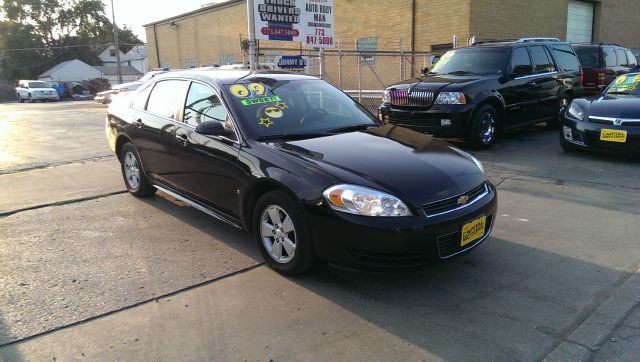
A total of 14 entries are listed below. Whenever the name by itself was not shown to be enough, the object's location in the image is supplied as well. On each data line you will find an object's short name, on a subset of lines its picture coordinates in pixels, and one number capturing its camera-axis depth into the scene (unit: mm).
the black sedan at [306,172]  3311
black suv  8055
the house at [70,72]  60672
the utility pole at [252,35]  9883
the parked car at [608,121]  6980
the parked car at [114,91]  20092
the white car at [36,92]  40125
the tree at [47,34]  62500
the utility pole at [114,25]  36328
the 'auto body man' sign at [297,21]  10602
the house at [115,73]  60756
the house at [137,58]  71938
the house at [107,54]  78306
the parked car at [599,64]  12305
